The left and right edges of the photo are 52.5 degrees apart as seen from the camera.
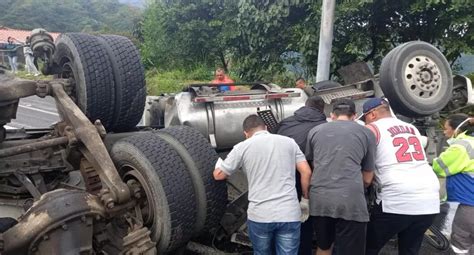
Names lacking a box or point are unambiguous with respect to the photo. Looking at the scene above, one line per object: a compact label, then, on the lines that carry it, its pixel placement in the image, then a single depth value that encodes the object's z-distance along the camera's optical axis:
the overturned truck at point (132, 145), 3.16
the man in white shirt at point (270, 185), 3.45
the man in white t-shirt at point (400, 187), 3.57
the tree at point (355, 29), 8.52
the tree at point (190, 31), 15.57
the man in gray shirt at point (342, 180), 3.40
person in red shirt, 8.42
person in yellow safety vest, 3.95
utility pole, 7.82
